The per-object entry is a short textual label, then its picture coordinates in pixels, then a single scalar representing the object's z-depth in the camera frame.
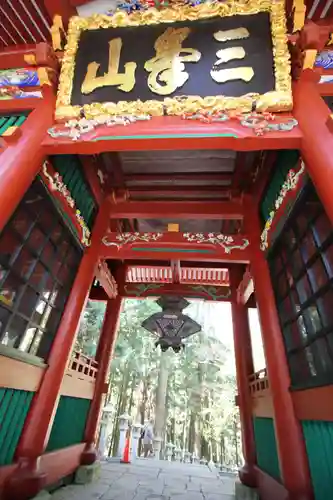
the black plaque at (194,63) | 2.72
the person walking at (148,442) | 9.77
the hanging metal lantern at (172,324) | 5.64
